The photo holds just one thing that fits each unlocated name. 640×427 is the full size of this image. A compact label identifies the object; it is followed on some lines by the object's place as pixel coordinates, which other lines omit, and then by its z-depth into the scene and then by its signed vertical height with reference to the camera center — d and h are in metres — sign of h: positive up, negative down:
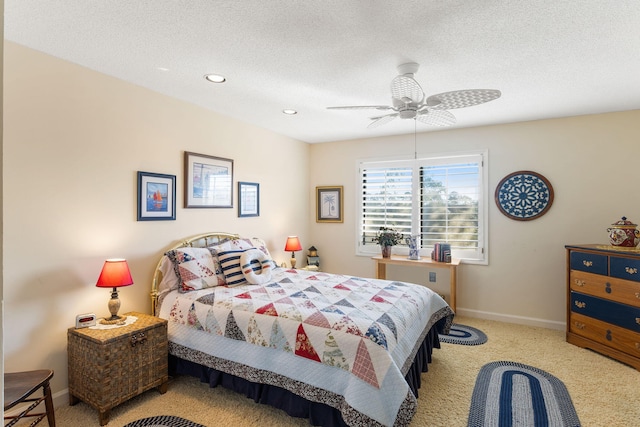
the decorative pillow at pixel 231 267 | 3.21 -0.48
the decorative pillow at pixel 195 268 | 2.99 -0.47
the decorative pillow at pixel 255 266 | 3.24 -0.49
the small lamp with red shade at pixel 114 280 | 2.47 -0.46
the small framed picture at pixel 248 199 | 4.14 +0.25
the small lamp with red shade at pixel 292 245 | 4.65 -0.38
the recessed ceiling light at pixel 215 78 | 2.80 +1.20
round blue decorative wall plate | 4.01 +0.29
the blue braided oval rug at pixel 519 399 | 2.28 -1.36
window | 4.42 +0.24
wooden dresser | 3.00 -0.79
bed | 2.01 -0.83
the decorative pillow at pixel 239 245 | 3.42 -0.30
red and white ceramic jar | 3.24 -0.15
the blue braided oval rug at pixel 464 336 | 3.61 -1.32
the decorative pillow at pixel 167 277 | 3.06 -0.55
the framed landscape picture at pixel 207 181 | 3.46 +0.41
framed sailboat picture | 3.03 +0.20
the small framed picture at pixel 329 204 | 5.36 +0.23
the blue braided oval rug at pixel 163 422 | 2.24 -1.39
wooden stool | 1.83 -0.98
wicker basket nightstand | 2.24 -1.04
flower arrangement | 4.62 -0.27
